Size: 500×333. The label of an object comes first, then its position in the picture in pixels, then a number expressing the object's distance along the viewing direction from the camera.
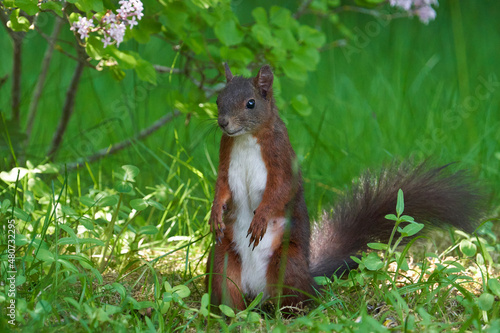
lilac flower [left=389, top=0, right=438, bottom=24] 6.45
